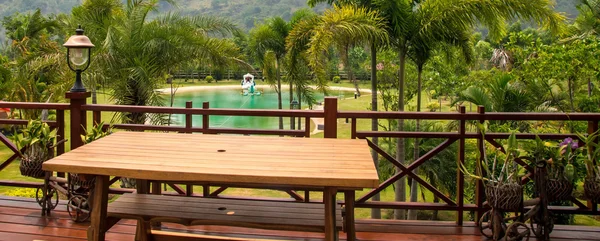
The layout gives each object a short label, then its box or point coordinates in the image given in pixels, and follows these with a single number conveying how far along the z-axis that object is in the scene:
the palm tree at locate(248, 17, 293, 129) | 17.77
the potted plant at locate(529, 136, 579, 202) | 3.29
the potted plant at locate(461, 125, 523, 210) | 3.18
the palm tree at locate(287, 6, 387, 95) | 7.77
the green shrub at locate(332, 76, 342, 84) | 38.79
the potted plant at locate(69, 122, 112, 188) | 3.69
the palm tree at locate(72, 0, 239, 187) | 9.67
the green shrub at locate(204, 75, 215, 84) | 46.15
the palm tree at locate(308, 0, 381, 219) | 9.69
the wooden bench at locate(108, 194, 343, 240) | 2.54
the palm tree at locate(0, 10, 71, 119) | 10.98
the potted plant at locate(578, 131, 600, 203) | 3.34
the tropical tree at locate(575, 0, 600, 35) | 15.58
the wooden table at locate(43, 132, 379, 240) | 2.27
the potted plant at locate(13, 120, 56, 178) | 3.83
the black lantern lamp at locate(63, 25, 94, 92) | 4.19
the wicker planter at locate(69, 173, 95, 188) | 3.74
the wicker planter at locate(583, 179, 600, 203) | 3.35
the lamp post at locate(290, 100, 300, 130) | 17.83
